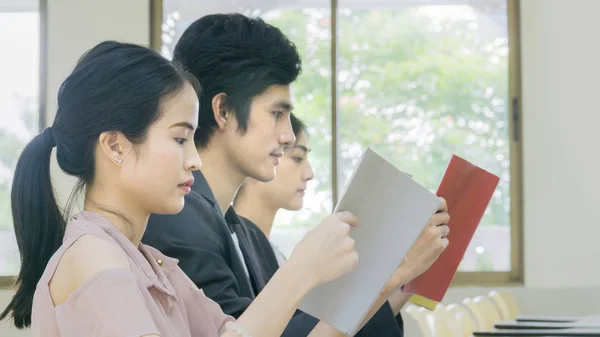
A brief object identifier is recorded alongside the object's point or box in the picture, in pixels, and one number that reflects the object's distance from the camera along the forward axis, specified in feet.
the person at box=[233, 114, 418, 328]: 11.01
